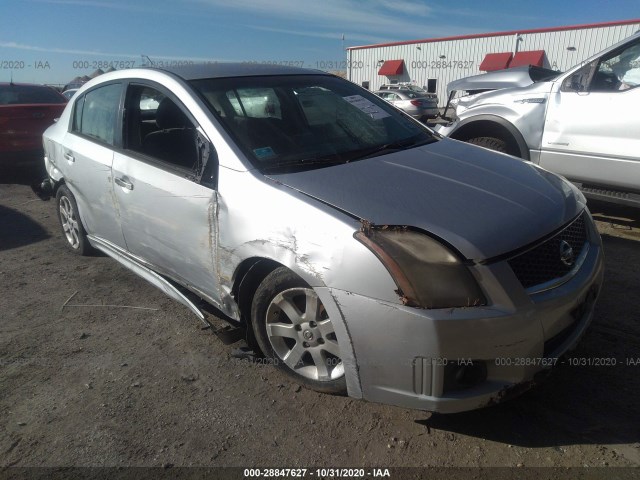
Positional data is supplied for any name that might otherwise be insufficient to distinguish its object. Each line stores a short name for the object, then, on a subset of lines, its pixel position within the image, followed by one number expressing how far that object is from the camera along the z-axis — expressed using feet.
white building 99.09
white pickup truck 14.42
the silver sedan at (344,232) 6.63
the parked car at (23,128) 25.02
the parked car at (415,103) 65.46
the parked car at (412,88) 73.64
